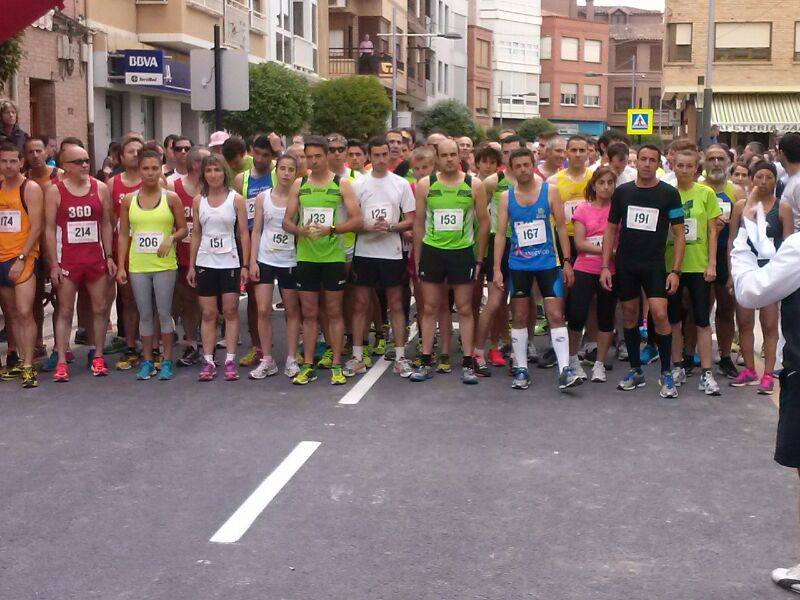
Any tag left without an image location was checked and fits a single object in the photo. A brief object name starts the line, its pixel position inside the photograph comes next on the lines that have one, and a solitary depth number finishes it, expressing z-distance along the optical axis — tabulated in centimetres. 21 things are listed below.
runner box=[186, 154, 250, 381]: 975
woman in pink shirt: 972
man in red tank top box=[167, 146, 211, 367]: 1041
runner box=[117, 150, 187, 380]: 978
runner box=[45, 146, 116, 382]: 978
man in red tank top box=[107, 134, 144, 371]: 1025
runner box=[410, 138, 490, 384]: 971
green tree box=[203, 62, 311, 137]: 2972
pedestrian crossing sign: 3594
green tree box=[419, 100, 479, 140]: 6381
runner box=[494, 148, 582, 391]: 955
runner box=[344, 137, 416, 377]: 1003
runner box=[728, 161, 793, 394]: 864
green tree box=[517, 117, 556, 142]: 7556
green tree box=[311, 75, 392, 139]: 3866
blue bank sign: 2566
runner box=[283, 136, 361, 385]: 966
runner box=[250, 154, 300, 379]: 984
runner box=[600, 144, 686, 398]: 912
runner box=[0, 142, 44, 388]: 963
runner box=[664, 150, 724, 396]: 948
